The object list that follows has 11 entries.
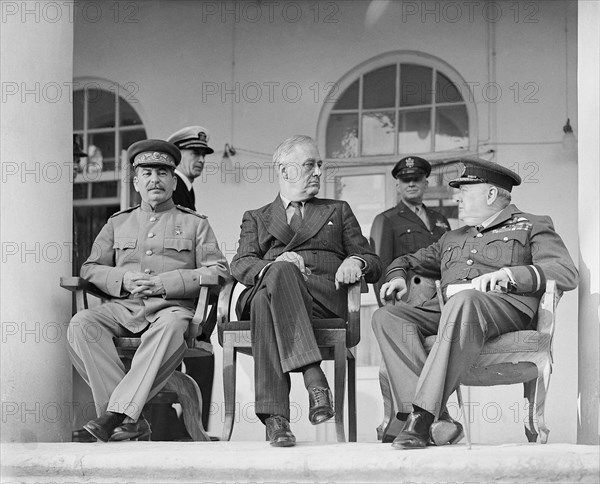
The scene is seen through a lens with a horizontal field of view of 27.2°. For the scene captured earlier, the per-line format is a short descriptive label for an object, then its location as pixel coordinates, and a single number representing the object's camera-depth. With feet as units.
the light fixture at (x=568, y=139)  27.48
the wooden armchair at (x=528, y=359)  17.70
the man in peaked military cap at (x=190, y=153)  24.72
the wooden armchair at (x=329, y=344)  18.61
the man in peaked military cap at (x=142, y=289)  18.58
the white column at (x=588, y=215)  18.04
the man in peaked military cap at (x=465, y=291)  16.83
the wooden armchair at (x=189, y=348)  19.62
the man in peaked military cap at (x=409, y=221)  24.41
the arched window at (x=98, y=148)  30.60
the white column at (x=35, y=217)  19.98
